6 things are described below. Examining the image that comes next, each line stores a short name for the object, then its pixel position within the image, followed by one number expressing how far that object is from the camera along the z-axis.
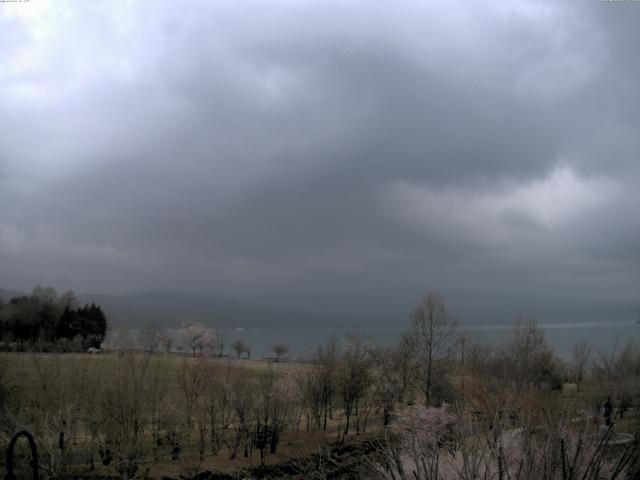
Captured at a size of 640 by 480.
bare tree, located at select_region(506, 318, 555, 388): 48.77
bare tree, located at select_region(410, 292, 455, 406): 54.66
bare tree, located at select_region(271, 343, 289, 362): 134.96
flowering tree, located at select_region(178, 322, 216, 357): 123.01
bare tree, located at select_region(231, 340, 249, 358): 136.95
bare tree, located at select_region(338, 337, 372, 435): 52.91
